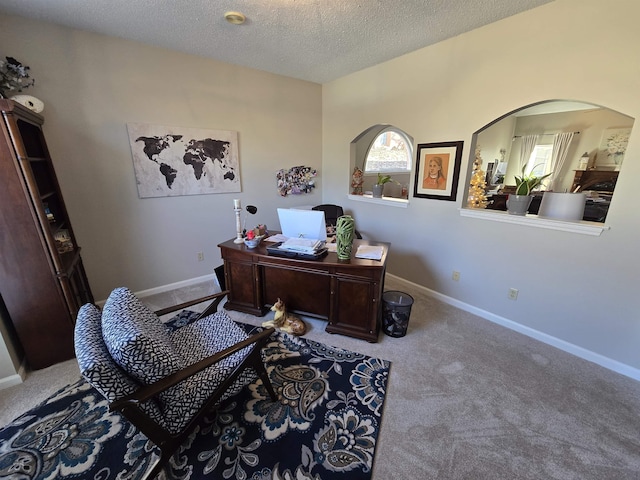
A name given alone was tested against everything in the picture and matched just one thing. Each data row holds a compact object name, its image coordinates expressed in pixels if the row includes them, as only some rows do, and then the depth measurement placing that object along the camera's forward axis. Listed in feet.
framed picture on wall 8.49
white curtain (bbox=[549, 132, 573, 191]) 18.49
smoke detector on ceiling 6.61
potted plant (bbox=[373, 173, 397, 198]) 11.25
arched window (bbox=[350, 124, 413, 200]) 15.28
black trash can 7.23
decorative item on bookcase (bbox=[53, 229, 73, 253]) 7.31
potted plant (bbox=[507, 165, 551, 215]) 7.33
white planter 6.66
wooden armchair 3.41
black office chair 12.07
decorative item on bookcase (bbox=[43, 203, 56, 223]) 6.98
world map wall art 8.93
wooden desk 6.94
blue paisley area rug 4.25
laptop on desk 7.31
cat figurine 7.59
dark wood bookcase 5.30
